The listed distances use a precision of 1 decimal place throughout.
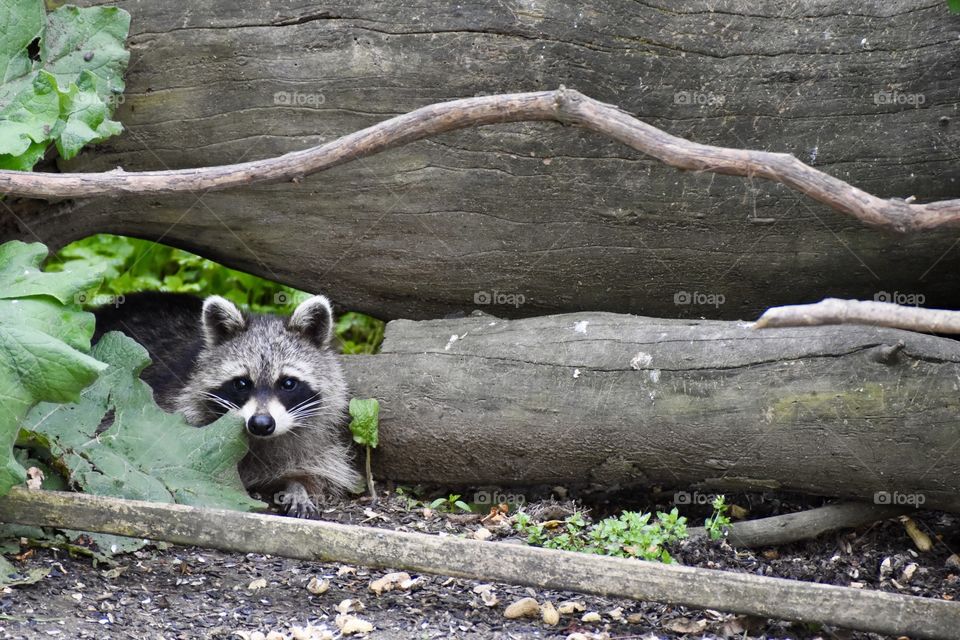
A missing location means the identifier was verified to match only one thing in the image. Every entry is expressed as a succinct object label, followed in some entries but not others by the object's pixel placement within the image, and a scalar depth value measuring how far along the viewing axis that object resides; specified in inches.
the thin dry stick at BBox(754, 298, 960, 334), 229.6
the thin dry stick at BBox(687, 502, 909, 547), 335.0
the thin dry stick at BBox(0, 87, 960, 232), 249.8
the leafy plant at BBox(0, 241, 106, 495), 275.0
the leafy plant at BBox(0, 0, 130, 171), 339.0
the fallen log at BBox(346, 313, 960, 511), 309.3
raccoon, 393.4
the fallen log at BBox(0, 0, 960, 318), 358.6
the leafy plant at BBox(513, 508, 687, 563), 313.1
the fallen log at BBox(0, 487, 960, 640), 250.4
